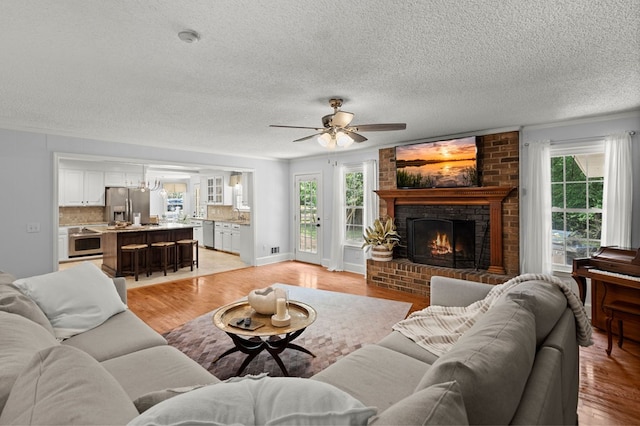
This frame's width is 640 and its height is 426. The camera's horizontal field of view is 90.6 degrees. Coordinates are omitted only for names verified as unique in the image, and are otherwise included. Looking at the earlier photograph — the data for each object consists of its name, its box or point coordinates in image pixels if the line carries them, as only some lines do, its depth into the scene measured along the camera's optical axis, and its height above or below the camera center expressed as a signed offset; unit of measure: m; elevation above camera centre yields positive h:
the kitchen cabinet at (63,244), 7.16 -0.73
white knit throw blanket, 1.86 -0.77
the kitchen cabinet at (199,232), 9.47 -0.60
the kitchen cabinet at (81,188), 7.39 +0.59
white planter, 5.29 -0.71
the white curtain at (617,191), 3.58 +0.23
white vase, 2.61 -0.74
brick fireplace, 4.39 -0.04
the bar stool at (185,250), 6.47 -0.81
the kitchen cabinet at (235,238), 8.08 -0.68
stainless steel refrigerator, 8.03 +0.21
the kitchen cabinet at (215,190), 9.13 +0.65
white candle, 2.47 -0.76
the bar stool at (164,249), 6.07 -0.74
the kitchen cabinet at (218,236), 8.73 -0.67
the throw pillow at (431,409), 0.74 -0.48
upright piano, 2.90 -0.61
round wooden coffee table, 2.38 -0.89
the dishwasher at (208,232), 9.12 -0.61
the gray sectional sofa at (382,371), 0.81 -0.55
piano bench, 2.80 -0.91
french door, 6.95 -0.16
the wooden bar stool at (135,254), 5.70 -0.78
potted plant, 5.30 -0.48
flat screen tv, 4.62 +0.73
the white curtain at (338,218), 6.36 -0.13
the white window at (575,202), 3.94 +0.12
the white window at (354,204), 6.22 +0.15
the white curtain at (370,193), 5.88 +0.34
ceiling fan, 2.97 +0.80
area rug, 2.67 -1.29
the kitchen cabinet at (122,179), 8.04 +0.87
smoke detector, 1.89 +1.06
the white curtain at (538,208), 4.15 +0.04
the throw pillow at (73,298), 2.15 -0.62
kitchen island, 5.88 -0.52
